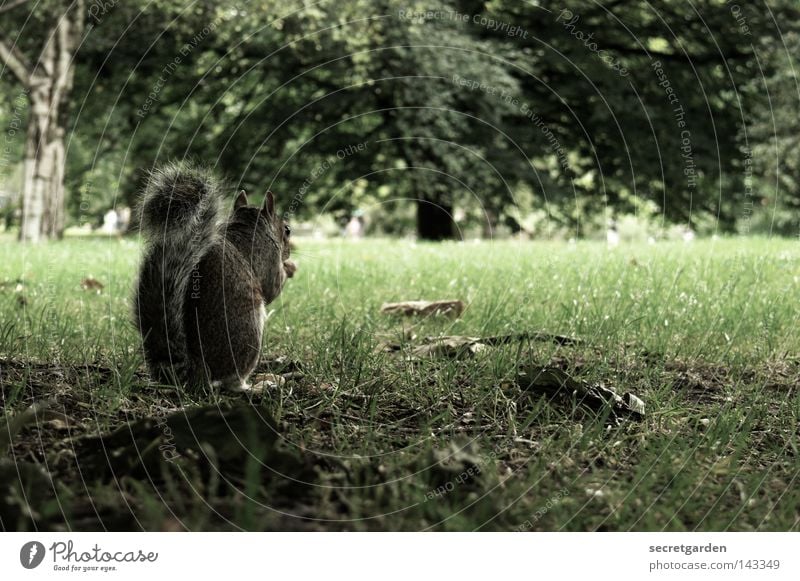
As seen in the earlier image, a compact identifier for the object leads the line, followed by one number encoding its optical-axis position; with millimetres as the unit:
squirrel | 2699
